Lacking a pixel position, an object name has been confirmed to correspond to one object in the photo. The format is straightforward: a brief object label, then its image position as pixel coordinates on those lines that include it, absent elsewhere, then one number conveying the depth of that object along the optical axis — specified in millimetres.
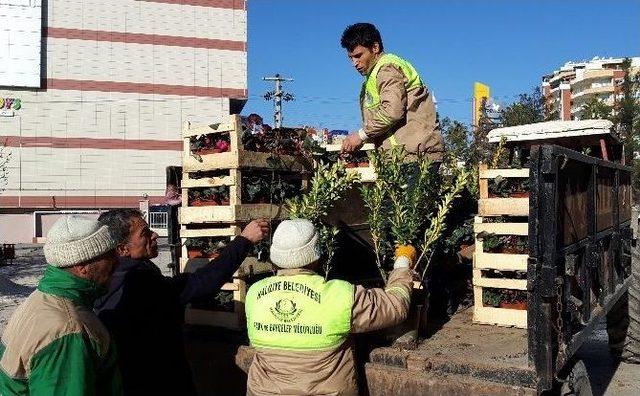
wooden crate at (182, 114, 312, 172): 4484
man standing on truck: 4586
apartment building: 108312
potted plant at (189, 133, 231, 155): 4593
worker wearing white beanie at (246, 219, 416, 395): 3240
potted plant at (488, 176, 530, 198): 4633
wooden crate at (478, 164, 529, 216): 4523
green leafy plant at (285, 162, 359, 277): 4348
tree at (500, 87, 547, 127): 34156
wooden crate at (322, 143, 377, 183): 5652
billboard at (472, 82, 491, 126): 53250
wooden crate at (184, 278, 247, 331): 4398
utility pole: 48688
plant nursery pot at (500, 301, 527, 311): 4367
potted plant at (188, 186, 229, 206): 4598
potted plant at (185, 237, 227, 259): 4656
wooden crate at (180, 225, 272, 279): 4461
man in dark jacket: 3678
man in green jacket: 2287
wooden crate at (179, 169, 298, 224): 4438
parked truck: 3156
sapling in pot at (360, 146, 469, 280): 4242
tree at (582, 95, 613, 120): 42219
